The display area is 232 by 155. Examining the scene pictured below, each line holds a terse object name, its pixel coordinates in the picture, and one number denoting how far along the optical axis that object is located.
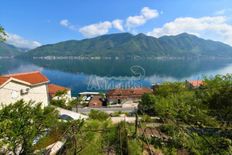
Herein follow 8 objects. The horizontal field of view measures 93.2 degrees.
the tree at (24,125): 5.31
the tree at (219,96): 7.93
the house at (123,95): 26.65
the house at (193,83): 30.80
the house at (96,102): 25.82
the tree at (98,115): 12.20
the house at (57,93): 18.03
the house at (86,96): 28.41
